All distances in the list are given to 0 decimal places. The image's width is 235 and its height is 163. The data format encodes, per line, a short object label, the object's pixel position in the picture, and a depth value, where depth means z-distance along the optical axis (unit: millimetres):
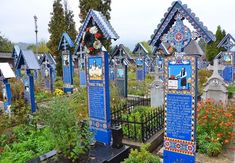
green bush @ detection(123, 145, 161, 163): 4055
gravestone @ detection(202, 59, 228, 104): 8945
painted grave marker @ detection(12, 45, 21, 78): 15209
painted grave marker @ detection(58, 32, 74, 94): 12430
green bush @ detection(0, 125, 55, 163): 4922
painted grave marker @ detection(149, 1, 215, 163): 4074
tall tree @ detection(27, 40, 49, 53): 45375
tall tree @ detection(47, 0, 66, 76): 19500
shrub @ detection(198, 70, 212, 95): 12527
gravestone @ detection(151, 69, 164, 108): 8602
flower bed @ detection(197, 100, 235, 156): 5141
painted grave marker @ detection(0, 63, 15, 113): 7451
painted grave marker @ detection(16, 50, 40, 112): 7077
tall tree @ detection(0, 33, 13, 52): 38062
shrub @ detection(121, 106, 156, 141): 5960
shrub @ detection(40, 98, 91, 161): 4293
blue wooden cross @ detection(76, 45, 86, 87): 11527
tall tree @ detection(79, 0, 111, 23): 17969
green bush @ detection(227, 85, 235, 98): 11544
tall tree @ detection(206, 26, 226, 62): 30234
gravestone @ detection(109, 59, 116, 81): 14580
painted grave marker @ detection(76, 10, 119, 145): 5523
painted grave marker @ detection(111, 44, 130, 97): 11562
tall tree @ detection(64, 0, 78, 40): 21688
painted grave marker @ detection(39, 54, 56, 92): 13867
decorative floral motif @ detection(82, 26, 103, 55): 5566
